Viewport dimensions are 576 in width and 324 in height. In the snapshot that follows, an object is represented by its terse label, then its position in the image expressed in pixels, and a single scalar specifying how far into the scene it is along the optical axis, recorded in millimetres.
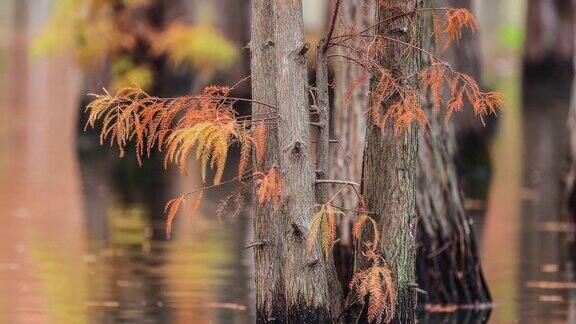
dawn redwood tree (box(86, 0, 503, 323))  16767
